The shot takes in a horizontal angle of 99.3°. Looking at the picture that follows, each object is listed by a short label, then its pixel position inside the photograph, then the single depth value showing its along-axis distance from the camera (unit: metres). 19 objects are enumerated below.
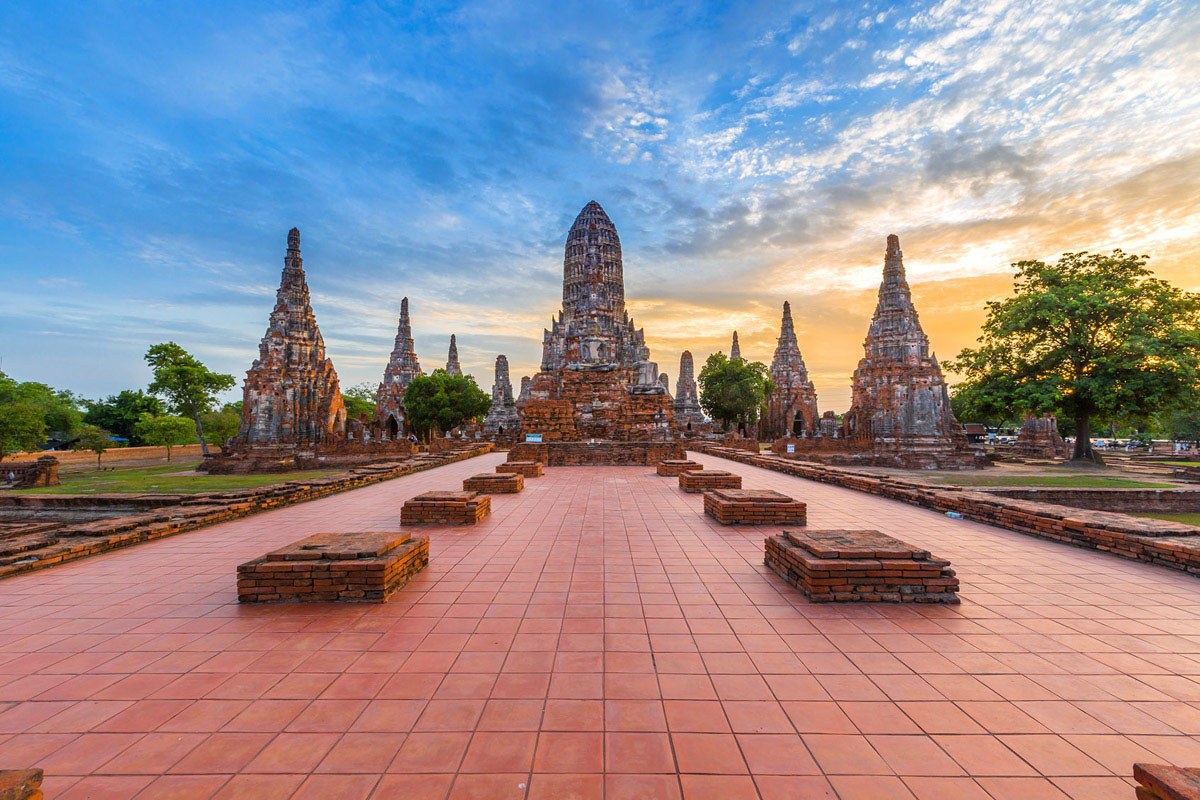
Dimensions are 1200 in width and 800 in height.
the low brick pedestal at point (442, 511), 7.49
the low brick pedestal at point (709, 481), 10.52
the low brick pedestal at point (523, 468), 13.40
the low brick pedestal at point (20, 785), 1.90
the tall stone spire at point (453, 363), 54.09
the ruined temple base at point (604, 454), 17.50
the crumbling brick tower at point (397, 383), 42.00
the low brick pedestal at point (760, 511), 7.40
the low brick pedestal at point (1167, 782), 1.87
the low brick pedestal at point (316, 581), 4.38
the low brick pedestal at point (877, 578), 4.34
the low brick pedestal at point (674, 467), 13.03
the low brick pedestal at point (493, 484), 10.52
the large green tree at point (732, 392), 45.25
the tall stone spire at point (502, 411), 33.91
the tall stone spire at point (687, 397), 40.84
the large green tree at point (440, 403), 38.50
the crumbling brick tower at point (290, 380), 24.45
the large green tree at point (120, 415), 42.50
